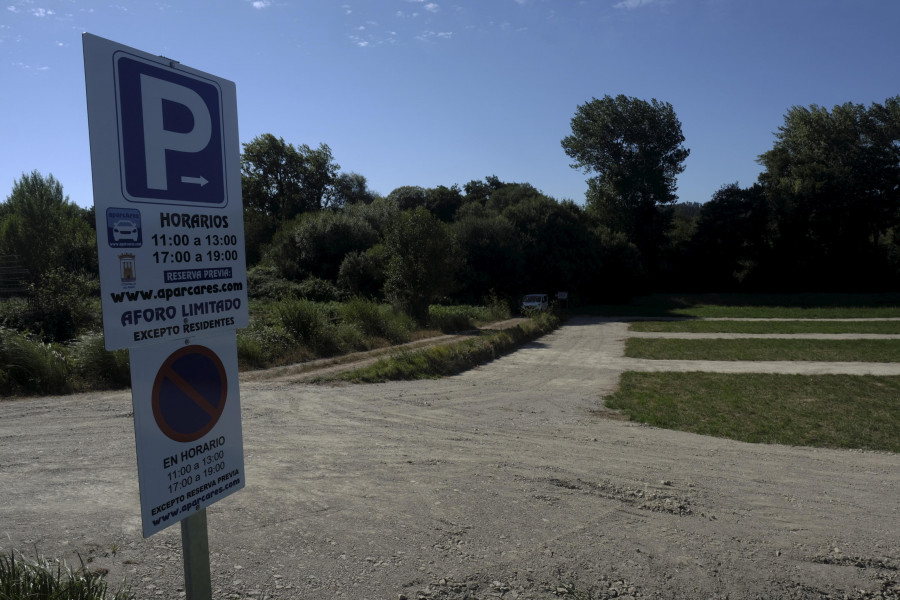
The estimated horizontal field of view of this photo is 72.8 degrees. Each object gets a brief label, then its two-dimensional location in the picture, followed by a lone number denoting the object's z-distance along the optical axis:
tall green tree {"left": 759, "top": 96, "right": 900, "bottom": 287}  52.59
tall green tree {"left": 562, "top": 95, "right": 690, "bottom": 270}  54.66
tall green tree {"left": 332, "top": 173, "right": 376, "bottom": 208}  62.09
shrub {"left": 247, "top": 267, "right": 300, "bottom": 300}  35.12
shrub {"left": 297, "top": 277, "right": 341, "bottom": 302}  35.44
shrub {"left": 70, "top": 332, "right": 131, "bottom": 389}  12.37
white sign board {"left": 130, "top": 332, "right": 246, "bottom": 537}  2.05
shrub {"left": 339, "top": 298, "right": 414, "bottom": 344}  20.66
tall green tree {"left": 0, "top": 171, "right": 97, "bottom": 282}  30.84
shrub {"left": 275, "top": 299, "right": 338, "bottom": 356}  17.53
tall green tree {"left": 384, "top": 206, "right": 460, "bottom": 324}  25.55
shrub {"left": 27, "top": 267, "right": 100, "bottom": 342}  18.91
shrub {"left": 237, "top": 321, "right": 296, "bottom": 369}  15.24
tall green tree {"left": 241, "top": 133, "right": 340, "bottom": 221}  54.94
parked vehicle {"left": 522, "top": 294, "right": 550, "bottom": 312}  36.28
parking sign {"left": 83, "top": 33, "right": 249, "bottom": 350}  1.95
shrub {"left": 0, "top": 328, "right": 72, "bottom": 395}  11.74
